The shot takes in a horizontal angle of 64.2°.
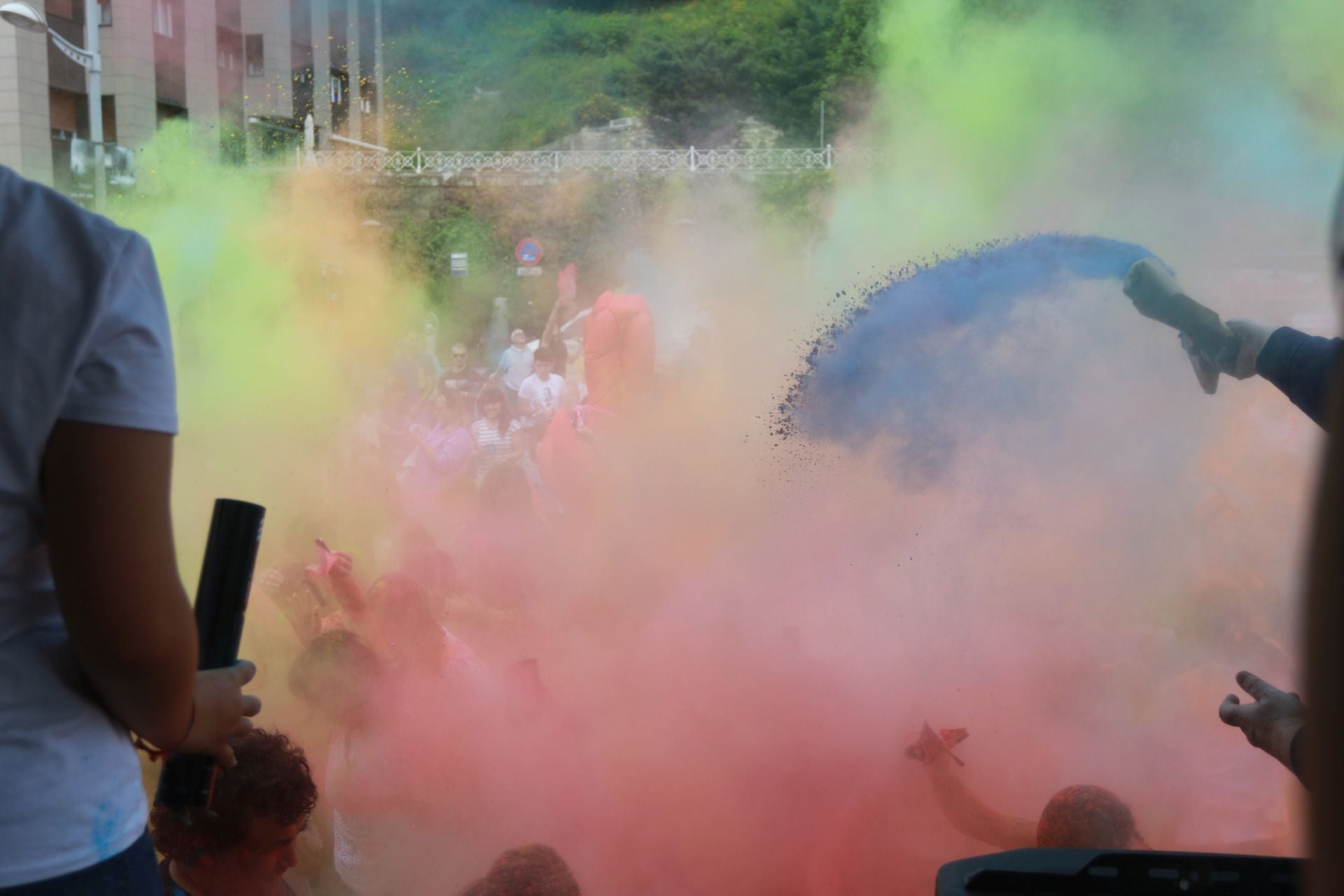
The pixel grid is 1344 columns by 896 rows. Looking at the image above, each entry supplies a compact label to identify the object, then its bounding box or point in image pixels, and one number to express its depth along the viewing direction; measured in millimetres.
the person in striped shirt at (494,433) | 4824
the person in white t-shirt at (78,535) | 698
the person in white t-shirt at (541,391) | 5176
